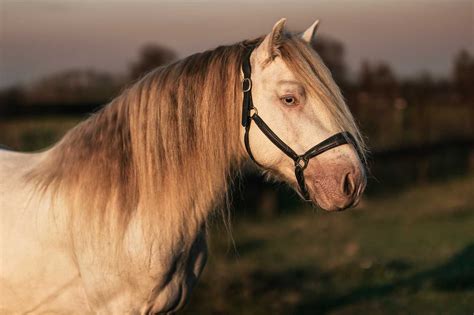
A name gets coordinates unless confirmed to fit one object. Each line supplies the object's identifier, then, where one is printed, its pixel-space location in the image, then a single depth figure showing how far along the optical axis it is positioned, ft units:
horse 10.06
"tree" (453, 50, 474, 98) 51.21
